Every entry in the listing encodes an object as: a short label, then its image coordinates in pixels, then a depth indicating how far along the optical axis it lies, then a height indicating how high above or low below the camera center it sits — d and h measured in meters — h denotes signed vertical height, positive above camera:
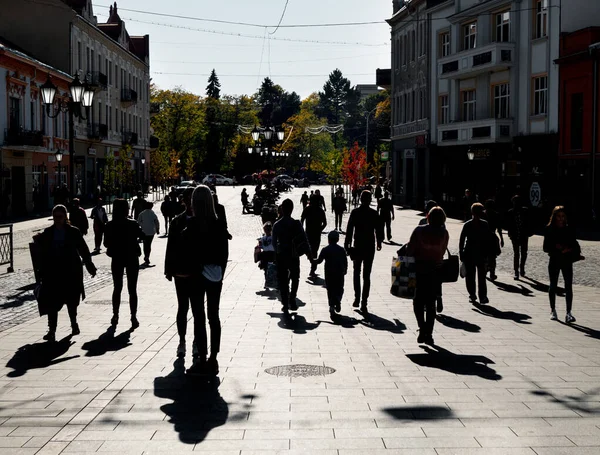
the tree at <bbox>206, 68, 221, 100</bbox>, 138.50 +17.73
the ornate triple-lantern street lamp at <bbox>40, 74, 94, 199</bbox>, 19.83 +2.34
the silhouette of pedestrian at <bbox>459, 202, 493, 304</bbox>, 13.29 -0.88
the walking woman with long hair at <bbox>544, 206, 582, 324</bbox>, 11.55 -0.84
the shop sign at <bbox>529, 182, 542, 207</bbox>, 32.62 -0.11
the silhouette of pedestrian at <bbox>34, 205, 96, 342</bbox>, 10.07 -0.95
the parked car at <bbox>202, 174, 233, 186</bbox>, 102.00 +1.42
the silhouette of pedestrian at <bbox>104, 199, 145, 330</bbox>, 11.15 -0.80
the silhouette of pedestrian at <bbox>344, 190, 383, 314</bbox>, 12.30 -0.68
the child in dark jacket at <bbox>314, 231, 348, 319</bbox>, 11.96 -1.16
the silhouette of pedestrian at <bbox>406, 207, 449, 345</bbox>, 9.95 -0.85
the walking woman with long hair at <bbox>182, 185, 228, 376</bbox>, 8.05 -0.62
